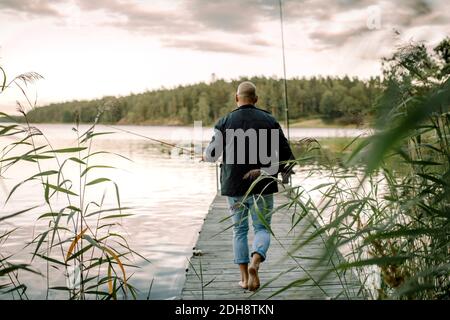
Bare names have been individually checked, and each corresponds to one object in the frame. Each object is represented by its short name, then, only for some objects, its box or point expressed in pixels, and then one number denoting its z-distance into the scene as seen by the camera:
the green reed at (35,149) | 1.99
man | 3.45
